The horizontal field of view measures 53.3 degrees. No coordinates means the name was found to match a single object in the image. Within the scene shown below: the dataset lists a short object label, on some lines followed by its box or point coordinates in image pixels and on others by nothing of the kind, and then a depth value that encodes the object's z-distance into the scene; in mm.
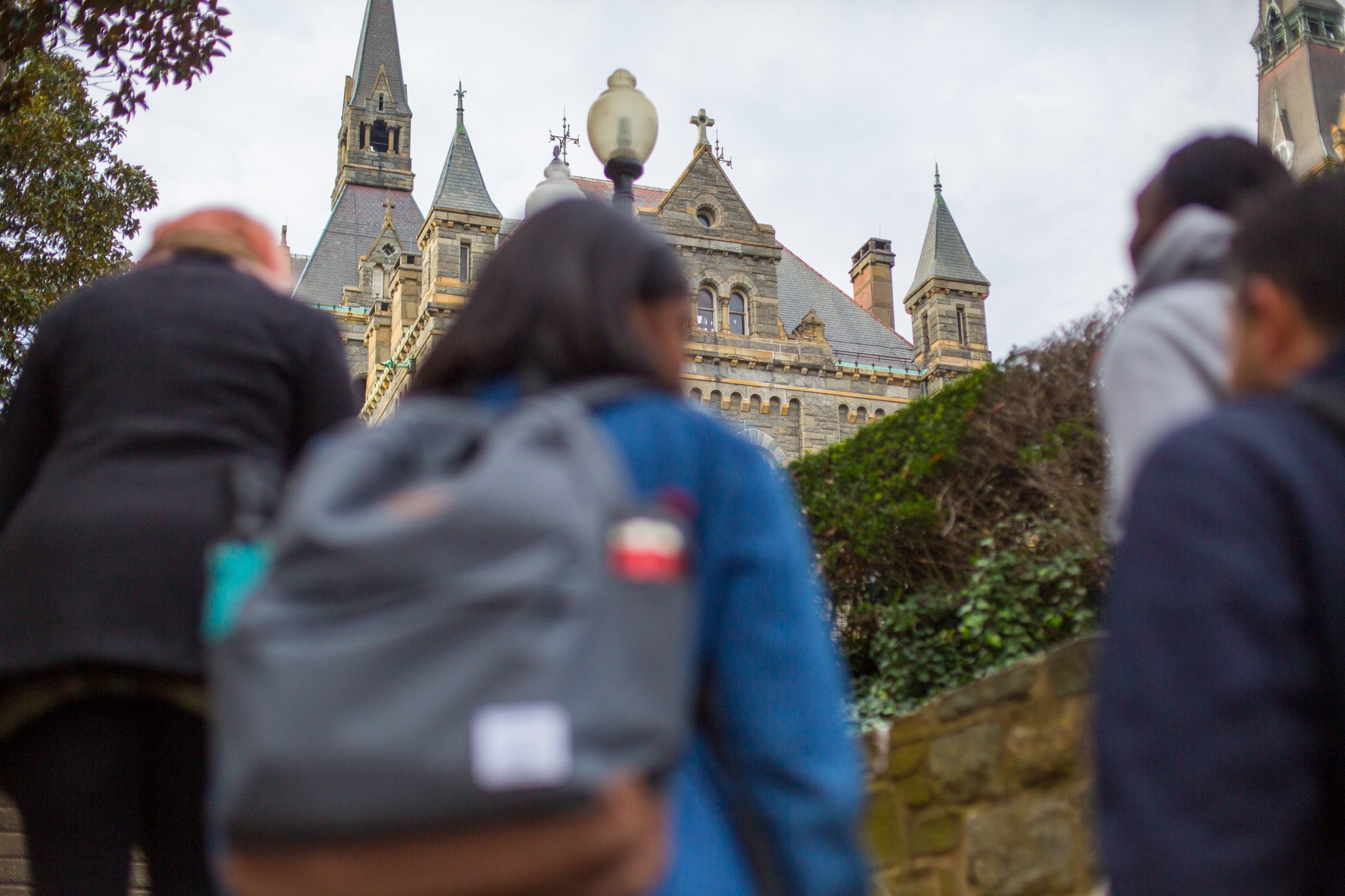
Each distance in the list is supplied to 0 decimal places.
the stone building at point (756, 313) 32438
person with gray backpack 1399
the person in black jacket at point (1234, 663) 1633
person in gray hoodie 2404
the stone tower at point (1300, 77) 65125
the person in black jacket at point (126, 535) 2283
